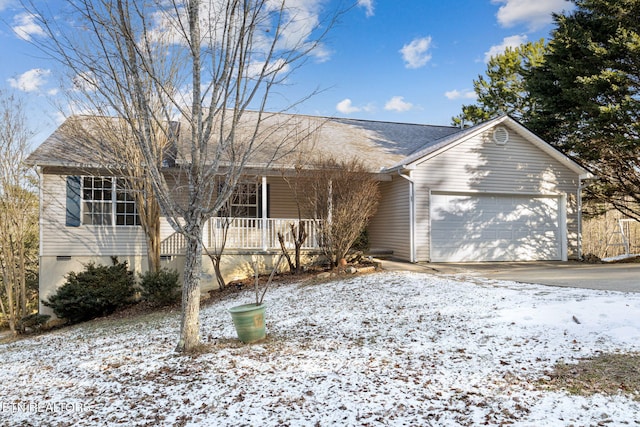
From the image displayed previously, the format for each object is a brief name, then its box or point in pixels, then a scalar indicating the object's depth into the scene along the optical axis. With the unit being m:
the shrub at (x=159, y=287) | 10.26
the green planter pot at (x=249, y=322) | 5.66
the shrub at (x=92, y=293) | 10.23
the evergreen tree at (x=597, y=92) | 11.87
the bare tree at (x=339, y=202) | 9.99
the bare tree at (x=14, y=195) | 11.35
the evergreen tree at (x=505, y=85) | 22.67
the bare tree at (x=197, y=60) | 4.95
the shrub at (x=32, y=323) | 10.51
